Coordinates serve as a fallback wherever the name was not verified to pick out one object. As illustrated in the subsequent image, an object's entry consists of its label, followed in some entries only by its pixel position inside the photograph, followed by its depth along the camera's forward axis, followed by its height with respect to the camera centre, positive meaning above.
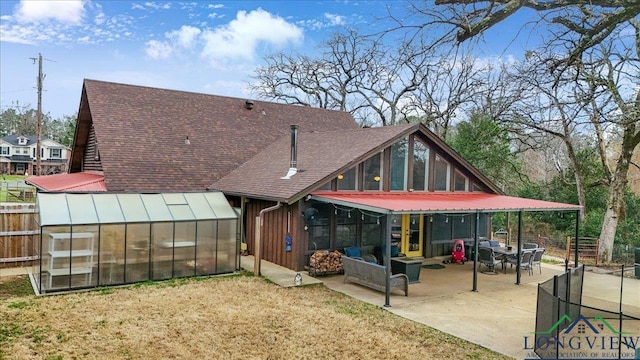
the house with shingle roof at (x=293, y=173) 12.49 +0.40
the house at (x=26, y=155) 56.31 +2.90
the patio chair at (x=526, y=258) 12.77 -1.91
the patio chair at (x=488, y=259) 13.21 -2.02
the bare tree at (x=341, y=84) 30.61 +7.54
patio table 13.36 -1.82
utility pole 26.59 +5.01
